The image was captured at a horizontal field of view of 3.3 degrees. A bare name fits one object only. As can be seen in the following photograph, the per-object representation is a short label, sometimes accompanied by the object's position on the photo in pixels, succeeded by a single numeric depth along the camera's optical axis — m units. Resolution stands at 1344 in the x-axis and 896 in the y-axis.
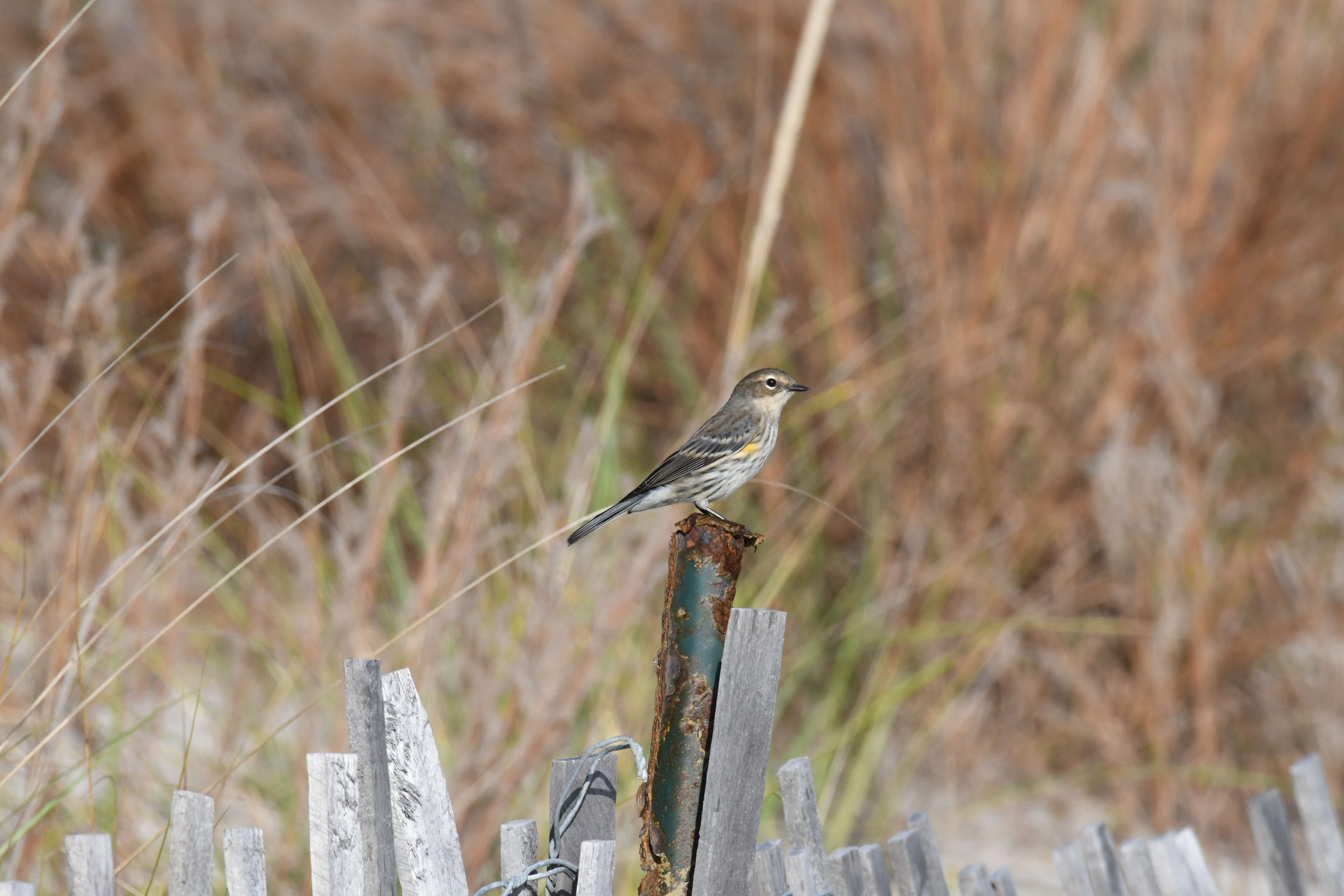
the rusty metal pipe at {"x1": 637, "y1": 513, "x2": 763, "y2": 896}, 12.51
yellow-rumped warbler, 12.83
